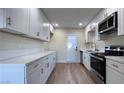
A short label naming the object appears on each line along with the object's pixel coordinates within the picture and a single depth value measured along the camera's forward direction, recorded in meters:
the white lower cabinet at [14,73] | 1.15
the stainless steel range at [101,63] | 1.91
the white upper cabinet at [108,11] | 2.06
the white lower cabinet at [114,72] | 1.39
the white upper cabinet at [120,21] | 1.69
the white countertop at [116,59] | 1.38
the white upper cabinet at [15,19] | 1.09
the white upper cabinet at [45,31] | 3.02
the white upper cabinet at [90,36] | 4.52
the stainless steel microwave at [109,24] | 1.89
